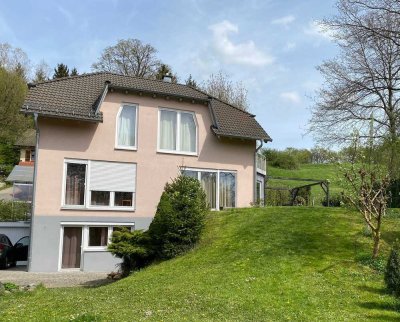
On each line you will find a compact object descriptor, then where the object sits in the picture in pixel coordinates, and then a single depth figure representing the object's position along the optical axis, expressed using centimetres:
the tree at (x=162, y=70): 5036
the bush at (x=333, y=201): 2705
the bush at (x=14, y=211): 2920
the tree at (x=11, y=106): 5088
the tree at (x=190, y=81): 5480
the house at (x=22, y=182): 3372
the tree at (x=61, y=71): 6038
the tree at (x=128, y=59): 5144
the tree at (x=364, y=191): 1124
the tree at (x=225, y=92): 4678
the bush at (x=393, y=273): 885
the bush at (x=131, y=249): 1447
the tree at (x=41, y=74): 6031
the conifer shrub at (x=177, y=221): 1444
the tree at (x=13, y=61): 5672
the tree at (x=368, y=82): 1748
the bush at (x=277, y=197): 2989
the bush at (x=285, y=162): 4993
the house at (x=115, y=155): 1922
